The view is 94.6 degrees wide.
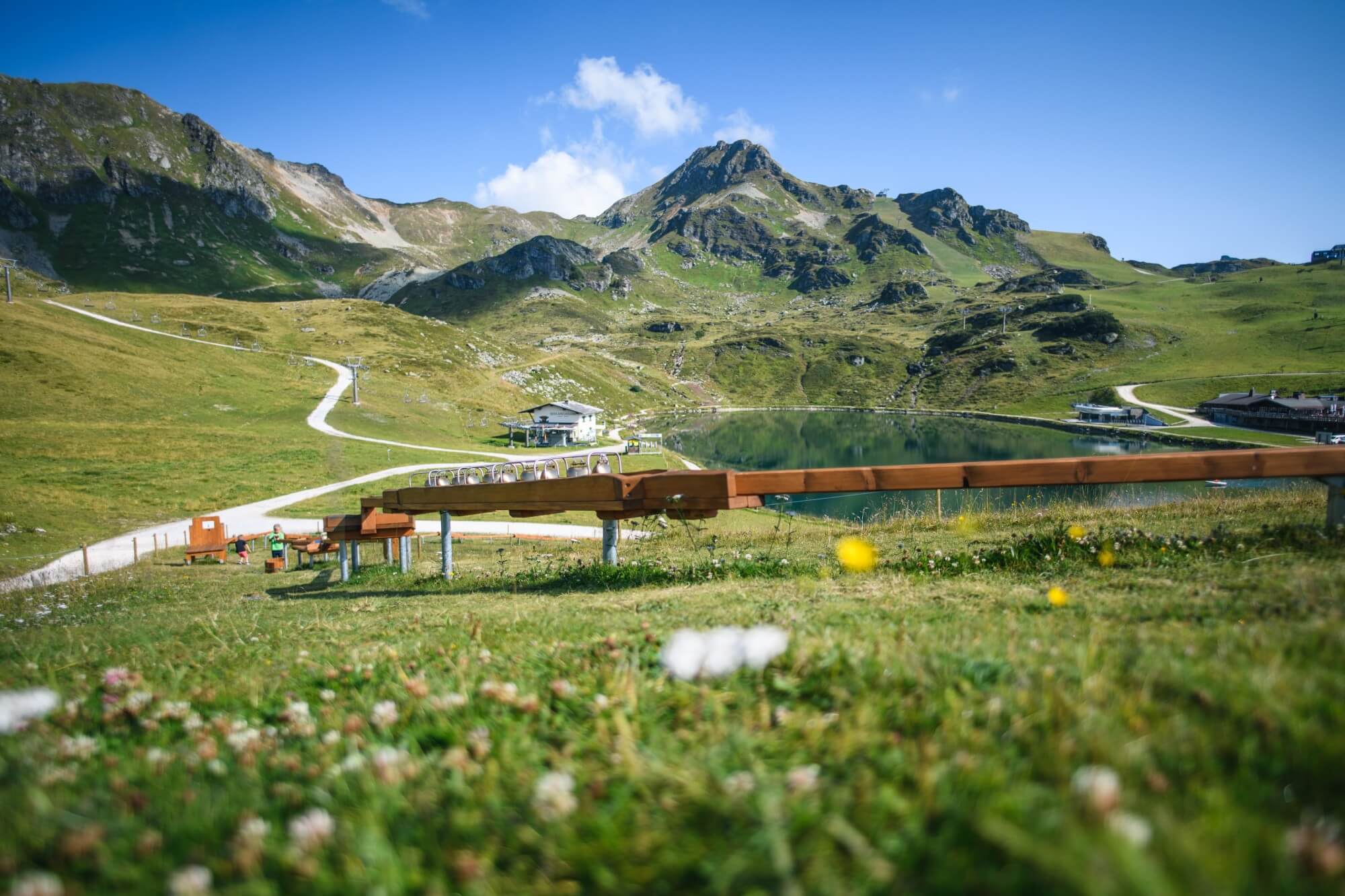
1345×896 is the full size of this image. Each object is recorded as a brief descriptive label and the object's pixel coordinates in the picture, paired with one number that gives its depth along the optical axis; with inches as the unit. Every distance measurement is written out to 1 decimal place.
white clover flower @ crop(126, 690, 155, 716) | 128.3
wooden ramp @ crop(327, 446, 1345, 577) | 276.5
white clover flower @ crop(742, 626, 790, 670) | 120.6
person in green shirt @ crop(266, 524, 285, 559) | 842.8
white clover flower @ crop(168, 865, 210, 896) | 60.2
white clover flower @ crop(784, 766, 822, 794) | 73.6
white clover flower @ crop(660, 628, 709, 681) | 121.9
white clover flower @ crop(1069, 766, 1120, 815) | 60.1
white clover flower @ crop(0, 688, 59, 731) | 117.1
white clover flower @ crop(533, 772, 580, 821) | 73.7
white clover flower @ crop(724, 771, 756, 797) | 74.4
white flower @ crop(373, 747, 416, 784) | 85.5
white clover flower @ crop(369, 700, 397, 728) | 112.4
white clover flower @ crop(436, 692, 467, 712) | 116.3
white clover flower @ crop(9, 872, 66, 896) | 58.4
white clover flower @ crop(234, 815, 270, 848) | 70.2
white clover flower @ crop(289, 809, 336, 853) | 69.4
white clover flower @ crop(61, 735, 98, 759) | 105.8
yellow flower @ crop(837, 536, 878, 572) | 324.2
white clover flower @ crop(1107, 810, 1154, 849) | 54.2
